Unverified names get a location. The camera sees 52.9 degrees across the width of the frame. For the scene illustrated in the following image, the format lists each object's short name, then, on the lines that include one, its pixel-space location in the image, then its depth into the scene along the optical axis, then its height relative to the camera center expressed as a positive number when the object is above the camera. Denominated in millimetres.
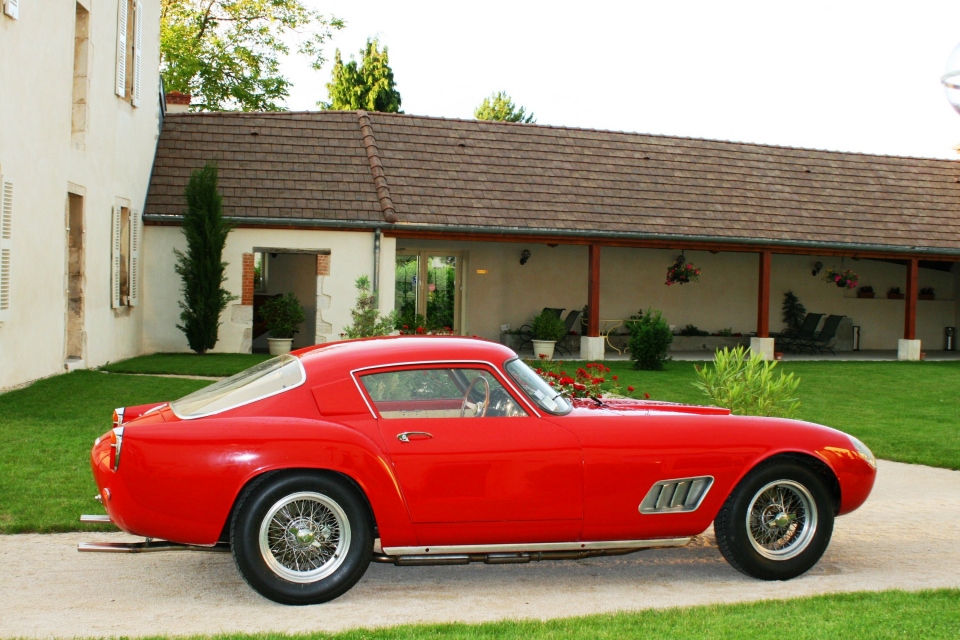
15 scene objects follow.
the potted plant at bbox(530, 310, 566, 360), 19609 -852
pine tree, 43531 +9272
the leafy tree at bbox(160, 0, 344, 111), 35875 +8836
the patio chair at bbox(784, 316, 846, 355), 22312 -948
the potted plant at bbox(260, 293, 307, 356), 18625 -699
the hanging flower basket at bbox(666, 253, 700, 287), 21422 +508
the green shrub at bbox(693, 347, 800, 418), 8125 -807
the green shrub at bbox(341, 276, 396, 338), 12812 -464
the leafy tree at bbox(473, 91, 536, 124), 65312 +12278
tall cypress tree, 17453 +390
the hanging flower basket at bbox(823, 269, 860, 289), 22141 +484
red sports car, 4680 -931
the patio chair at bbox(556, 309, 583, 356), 21617 -672
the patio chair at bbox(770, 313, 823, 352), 22938 -899
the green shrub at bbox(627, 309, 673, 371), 17547 -909
